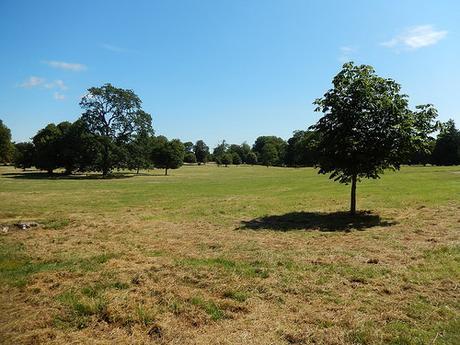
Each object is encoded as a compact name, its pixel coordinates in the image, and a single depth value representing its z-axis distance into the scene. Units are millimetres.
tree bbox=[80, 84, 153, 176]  64250
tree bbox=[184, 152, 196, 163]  169375
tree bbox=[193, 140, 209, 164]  181000
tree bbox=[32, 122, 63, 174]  66250
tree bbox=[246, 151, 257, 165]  175325
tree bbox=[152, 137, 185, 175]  80250
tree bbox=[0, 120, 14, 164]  94125
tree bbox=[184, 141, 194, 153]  183262
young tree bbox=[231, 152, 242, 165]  171375
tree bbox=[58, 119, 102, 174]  62562
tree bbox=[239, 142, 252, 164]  181112
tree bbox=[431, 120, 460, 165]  99000
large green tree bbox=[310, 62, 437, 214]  18344
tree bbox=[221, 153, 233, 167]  159125
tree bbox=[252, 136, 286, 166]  155025
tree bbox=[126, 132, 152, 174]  66000
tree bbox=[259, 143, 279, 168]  154500
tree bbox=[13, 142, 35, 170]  72250
